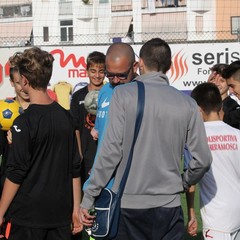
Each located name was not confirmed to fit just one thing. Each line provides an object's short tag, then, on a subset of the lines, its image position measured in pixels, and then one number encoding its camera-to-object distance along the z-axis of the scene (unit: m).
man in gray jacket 3.75
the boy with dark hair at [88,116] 6.27
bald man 4.55
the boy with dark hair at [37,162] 4.09
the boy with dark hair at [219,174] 4.62
